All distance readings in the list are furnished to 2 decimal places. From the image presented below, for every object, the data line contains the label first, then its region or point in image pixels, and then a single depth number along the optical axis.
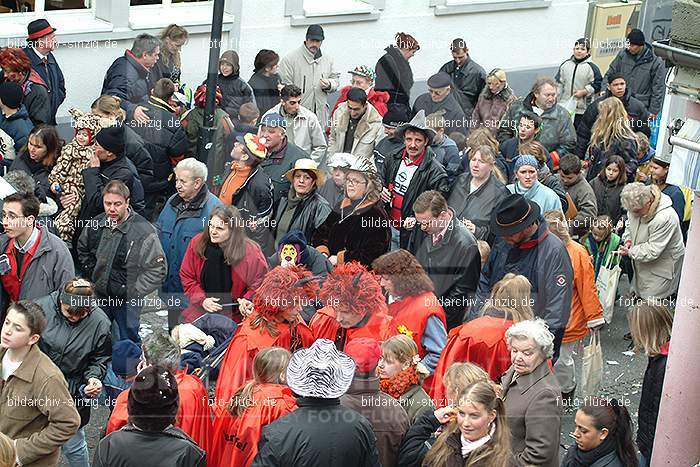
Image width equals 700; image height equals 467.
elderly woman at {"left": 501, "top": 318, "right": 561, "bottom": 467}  11.71
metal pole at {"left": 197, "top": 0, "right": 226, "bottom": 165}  19.52
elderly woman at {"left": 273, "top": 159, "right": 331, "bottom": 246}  17.05
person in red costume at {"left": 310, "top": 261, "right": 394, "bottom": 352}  13.31
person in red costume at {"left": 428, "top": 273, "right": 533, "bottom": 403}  13.05
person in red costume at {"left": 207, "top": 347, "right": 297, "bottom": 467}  11.44
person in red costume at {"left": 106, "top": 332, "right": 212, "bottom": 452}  11.47
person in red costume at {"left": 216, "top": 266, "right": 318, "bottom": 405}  12.76
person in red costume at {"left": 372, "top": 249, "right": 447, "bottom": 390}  13.78
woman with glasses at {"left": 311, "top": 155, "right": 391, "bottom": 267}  16.74
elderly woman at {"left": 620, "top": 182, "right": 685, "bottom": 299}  17.82
